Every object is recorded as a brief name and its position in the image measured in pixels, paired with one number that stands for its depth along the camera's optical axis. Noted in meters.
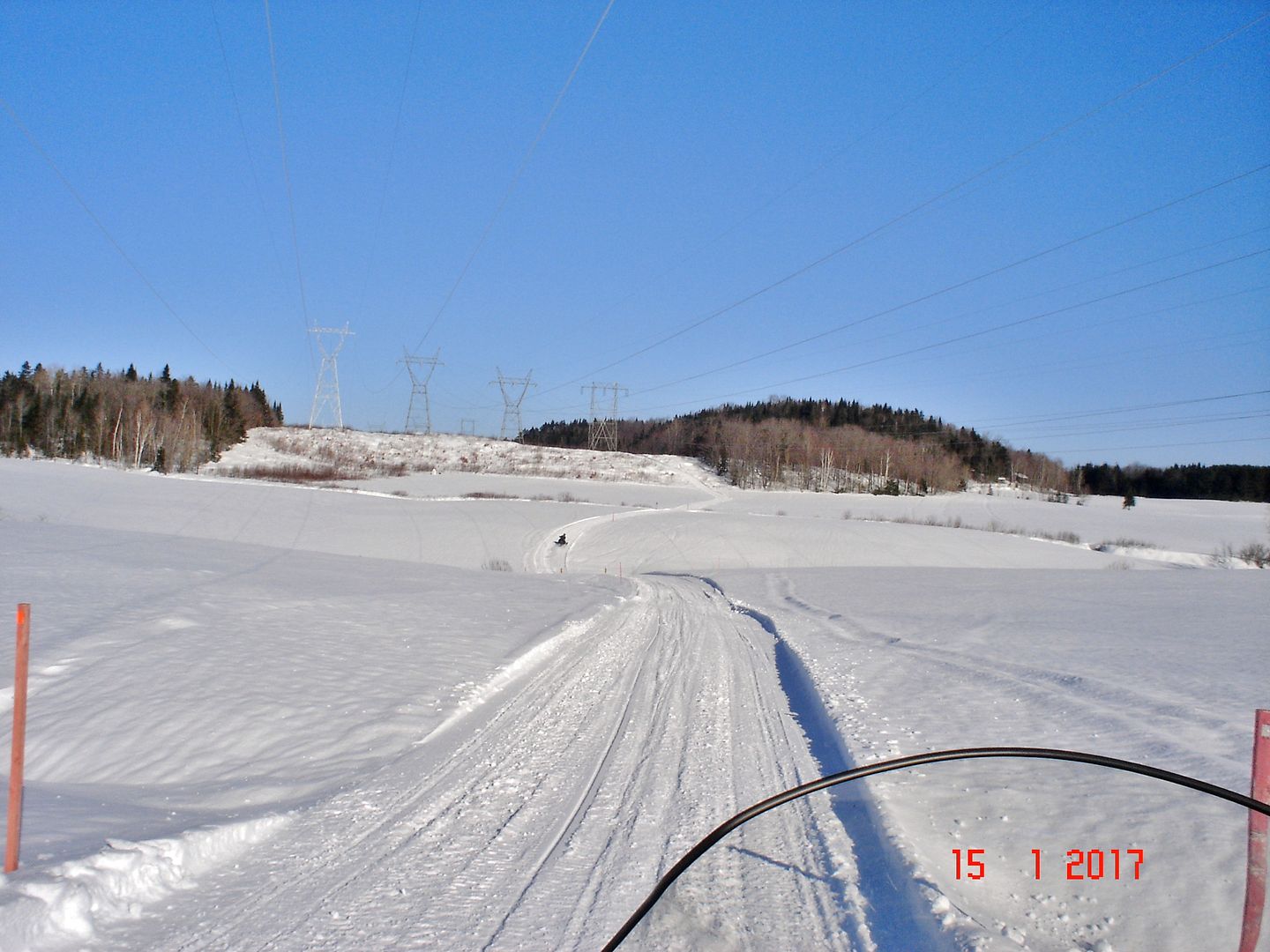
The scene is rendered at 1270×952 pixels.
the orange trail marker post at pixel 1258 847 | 3.07
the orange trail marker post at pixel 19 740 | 3.99
